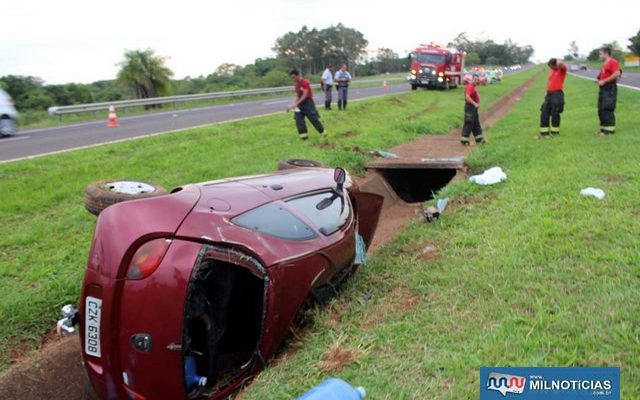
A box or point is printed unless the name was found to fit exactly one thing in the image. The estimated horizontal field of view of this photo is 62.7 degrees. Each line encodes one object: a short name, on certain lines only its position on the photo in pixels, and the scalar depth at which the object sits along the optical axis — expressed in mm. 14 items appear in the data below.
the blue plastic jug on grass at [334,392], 1999
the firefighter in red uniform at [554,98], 10305
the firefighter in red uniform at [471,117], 11305
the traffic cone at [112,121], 16188
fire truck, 30500
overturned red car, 2590
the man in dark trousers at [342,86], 17516
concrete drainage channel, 8024
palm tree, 29461
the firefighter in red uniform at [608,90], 9953
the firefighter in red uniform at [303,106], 11211
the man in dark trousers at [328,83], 17906
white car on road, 14414
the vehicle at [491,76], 41031
